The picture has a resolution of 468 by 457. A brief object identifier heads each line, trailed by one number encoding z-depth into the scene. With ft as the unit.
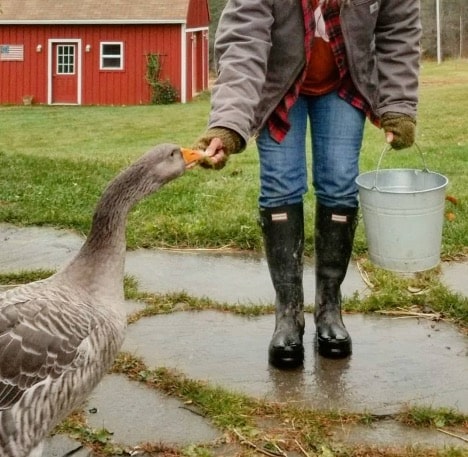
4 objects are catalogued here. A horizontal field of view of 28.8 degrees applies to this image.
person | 12.29
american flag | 102.22
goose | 8.86
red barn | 97.86
